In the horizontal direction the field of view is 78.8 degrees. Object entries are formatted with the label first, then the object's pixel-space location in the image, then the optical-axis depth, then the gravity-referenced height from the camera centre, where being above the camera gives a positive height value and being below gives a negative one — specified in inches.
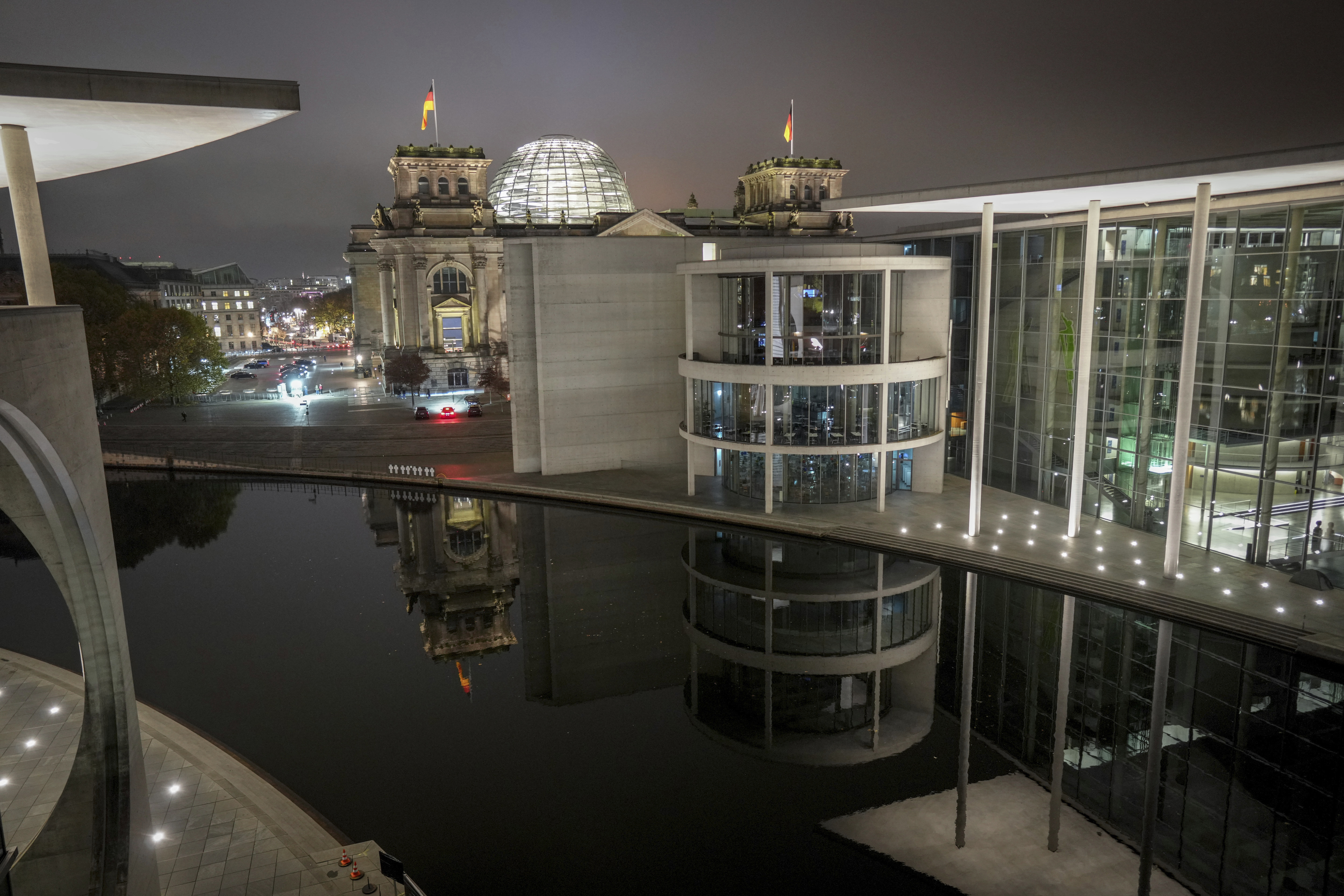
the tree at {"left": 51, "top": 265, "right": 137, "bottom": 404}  2470.5 +12.4
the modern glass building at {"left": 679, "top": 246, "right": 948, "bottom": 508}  1203.9 -88.5
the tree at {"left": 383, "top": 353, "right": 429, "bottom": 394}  2664.9 -167.3
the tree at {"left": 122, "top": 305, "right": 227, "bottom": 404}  2501.2 -100.4
